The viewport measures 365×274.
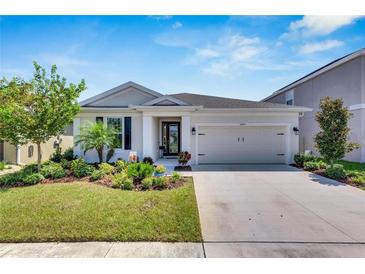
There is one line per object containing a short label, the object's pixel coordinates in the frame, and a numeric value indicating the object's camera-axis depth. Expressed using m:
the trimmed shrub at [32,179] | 8.02
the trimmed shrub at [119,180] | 7.58
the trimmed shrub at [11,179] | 7.95
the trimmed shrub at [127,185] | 7.33
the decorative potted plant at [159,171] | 8.96
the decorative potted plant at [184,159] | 11.42
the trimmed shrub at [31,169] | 9.17
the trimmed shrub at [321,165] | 10.76
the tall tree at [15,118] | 8.00
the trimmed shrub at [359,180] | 8.34
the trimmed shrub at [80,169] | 9.13
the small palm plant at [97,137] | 10.80
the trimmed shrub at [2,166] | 11.34
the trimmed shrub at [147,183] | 7.30
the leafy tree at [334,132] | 9.68
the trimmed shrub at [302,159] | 11.70
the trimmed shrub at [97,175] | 8.62
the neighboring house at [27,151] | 13.22
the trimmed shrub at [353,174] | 9.21
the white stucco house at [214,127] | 12.57
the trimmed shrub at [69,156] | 12.06
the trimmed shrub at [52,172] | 8.78
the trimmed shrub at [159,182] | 7.43
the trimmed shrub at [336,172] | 9.12
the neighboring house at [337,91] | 13.15
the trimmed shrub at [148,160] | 11.66
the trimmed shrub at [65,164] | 10.32
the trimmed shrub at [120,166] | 9.83
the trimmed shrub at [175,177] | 8.15
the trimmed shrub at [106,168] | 9.30
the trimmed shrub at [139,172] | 7.98
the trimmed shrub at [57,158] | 11.71
